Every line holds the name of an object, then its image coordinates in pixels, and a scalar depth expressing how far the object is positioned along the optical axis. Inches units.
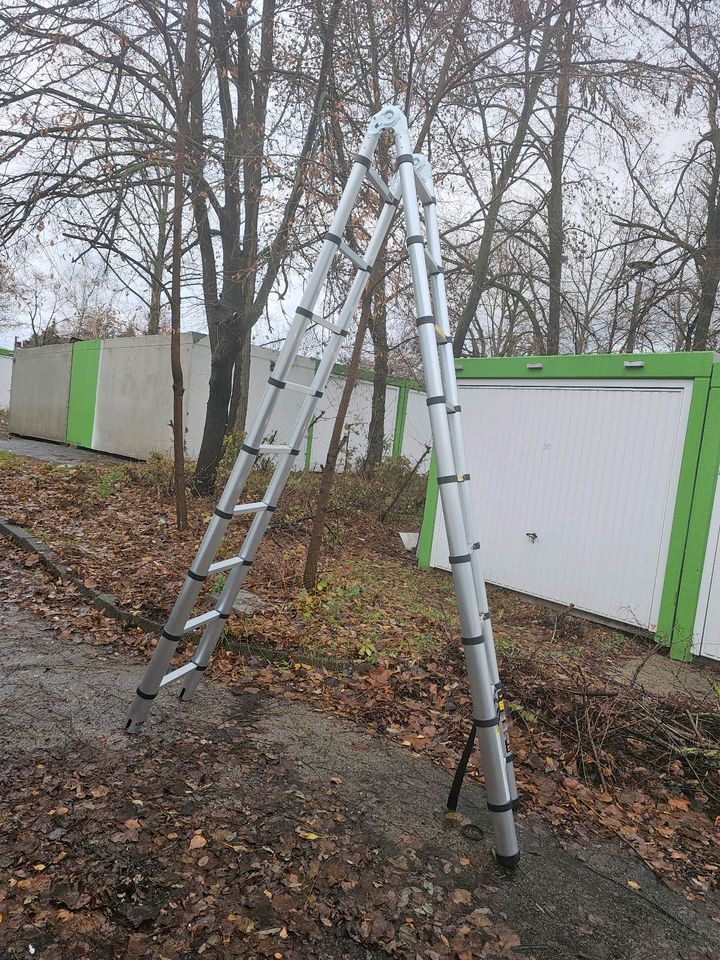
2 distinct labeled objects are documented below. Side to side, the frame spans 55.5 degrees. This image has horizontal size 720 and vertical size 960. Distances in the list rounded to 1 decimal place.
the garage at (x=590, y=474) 271.4
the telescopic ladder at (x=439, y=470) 110.8
